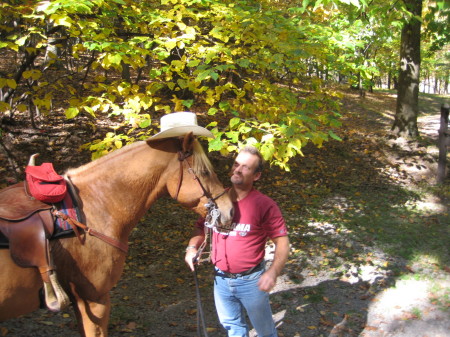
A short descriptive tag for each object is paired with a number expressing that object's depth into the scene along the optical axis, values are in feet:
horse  8.18
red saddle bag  7.77
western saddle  7.28
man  8.98
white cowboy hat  8.47
